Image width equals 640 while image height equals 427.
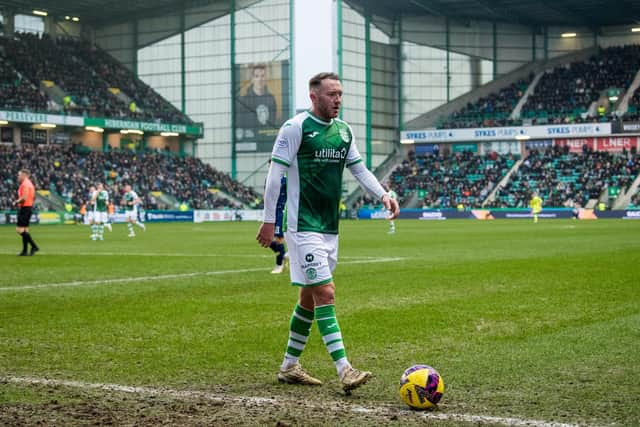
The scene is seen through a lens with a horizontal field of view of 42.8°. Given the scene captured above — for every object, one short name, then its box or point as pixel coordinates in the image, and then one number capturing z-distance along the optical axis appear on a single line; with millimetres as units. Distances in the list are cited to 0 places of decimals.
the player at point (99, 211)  33188
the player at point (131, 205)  36781
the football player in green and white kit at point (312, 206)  6598
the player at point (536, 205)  53844
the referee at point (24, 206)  22219
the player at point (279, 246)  14100
